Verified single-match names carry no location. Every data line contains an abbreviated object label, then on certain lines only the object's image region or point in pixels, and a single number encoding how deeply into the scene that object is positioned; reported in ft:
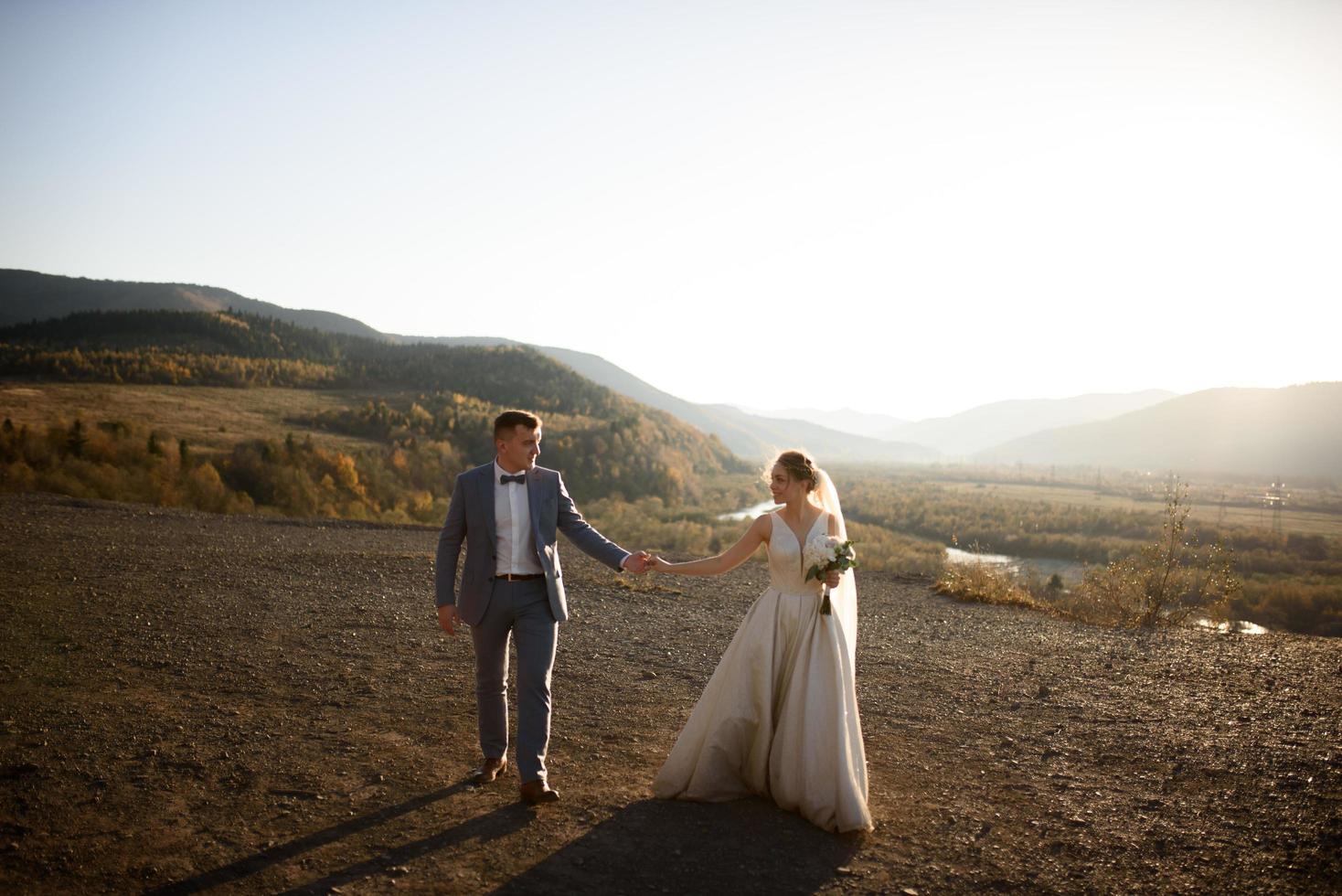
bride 15.66
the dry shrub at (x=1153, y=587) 43.21
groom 16.02
